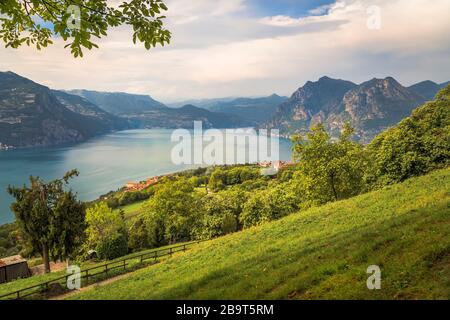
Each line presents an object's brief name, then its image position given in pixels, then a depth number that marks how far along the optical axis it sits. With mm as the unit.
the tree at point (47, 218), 31109
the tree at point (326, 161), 34250
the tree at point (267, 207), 42719
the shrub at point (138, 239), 49944
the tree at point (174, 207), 46906
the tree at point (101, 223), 48769
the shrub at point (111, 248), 40031
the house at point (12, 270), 34812
